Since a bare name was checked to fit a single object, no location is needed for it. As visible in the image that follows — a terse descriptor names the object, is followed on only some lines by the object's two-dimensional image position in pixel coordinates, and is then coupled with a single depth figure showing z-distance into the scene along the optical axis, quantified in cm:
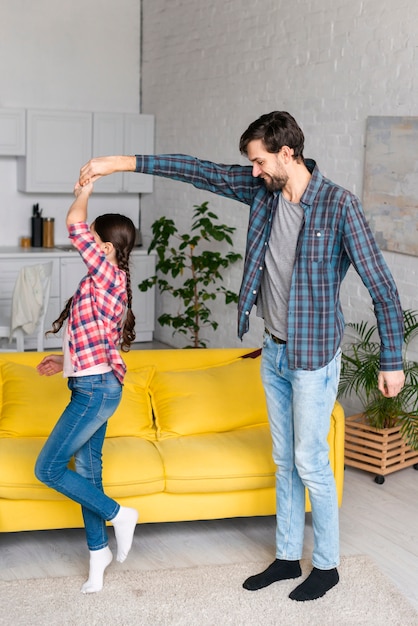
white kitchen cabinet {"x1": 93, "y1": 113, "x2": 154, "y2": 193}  739
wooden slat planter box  450
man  280
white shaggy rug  296
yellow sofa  335
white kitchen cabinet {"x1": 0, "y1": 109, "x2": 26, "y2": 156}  699
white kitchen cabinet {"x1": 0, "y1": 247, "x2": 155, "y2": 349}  688
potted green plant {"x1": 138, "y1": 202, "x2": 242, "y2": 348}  610
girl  283
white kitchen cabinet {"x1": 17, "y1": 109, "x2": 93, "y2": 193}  712
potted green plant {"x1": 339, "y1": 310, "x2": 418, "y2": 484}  449
